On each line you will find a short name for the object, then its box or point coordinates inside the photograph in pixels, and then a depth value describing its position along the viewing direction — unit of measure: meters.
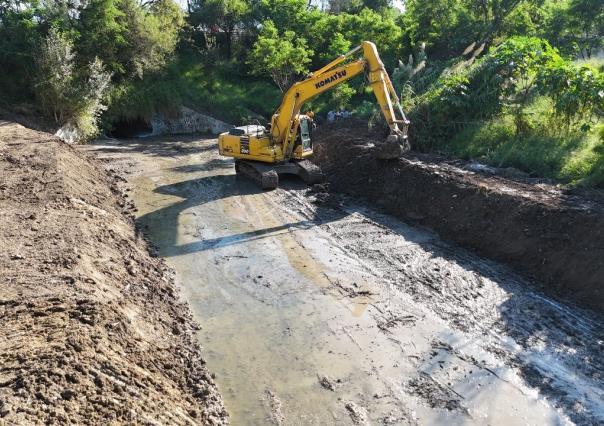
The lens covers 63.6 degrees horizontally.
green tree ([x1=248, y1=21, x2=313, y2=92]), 23.00
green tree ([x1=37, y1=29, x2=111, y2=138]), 19.39
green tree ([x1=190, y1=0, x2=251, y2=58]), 30.23
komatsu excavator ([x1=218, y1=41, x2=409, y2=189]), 13.02
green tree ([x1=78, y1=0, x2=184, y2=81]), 22.44
